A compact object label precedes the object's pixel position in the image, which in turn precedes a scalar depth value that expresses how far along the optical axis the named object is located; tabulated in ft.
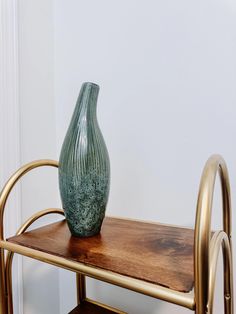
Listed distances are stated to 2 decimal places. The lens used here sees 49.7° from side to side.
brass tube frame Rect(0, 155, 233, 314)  1.06
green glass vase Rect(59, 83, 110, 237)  1.89
